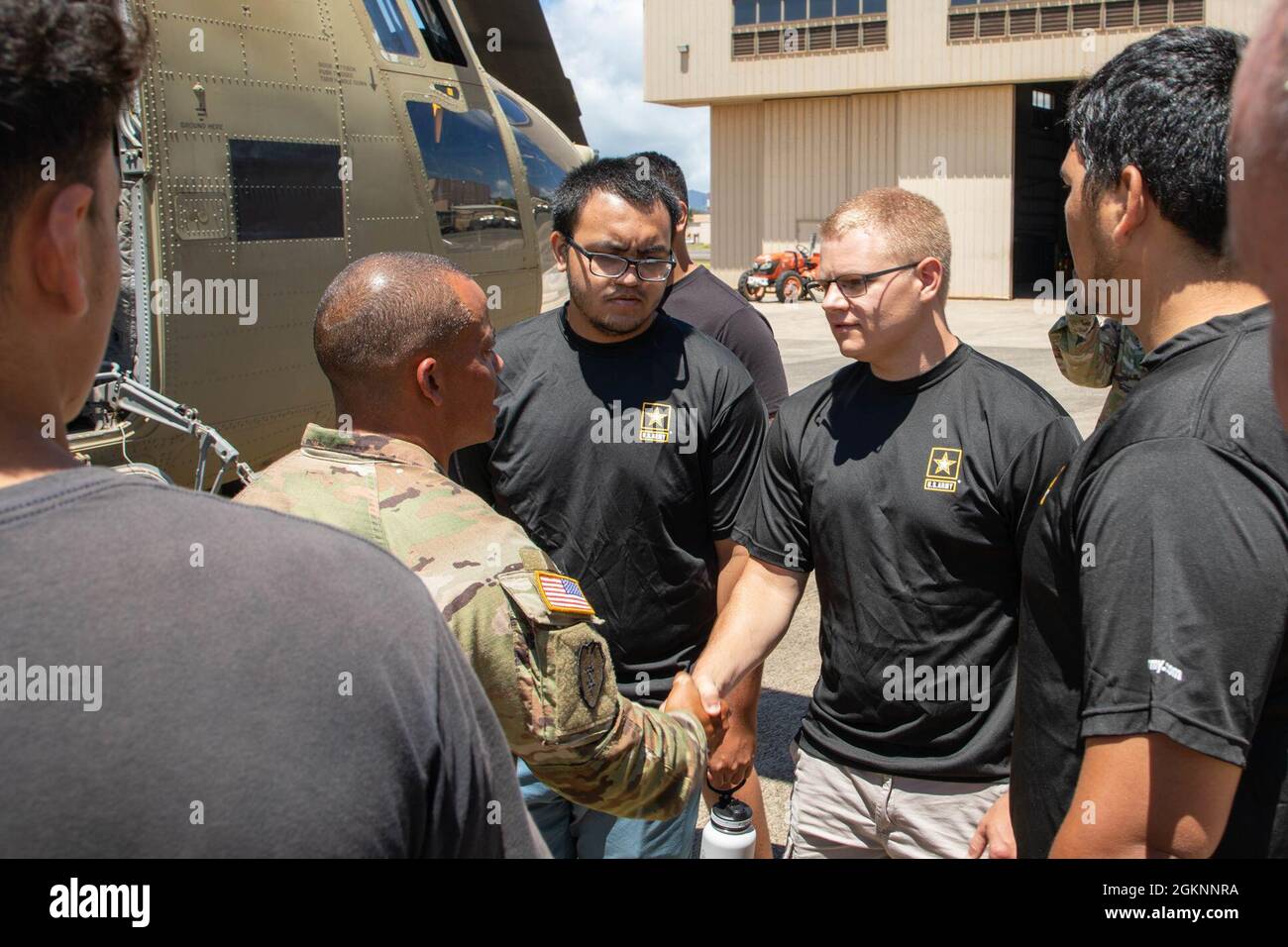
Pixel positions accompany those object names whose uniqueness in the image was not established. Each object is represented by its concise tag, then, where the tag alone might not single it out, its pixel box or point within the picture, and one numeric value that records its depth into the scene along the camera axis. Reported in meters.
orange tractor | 33.09
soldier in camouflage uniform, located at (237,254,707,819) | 1.99
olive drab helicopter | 4.99
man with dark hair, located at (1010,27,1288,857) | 1.65
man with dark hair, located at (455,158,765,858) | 3.41
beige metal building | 33.84
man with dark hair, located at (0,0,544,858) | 0.94
